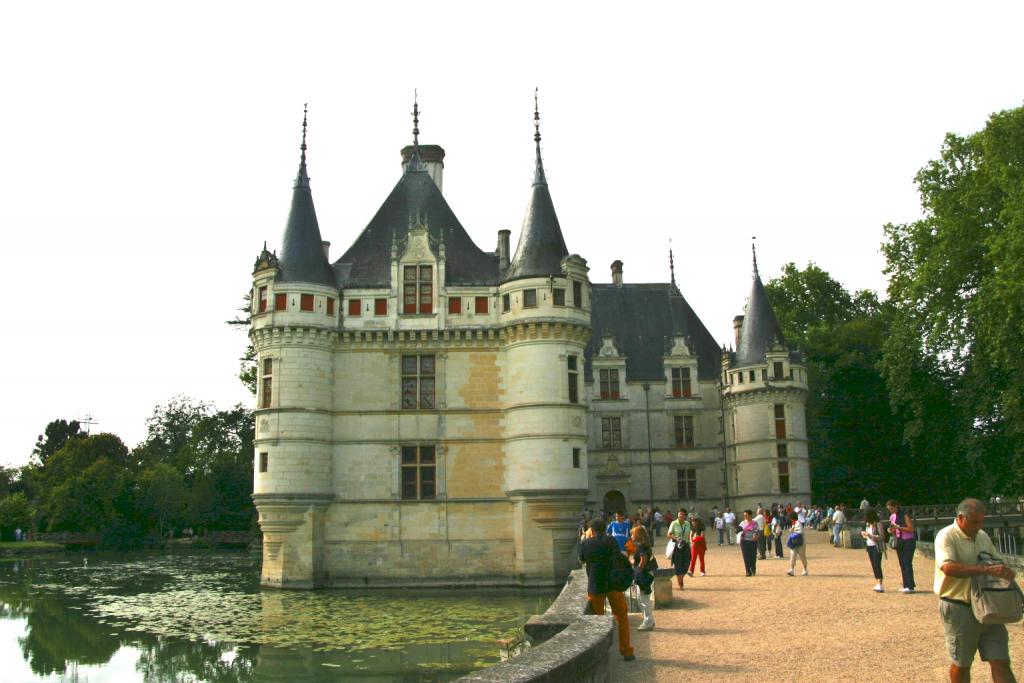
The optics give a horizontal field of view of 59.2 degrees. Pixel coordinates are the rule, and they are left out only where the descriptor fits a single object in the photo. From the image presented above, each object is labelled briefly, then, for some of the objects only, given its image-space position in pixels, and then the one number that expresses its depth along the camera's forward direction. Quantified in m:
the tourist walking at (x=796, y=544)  17.84
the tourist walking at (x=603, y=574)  9.73
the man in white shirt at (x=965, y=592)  6.27
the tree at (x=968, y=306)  26.34
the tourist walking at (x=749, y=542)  18.22
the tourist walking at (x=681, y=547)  16.66
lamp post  40.97
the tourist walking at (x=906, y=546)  14.38
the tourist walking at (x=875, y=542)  14.86
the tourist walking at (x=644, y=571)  11.60
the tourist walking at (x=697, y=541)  18.95
